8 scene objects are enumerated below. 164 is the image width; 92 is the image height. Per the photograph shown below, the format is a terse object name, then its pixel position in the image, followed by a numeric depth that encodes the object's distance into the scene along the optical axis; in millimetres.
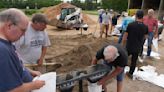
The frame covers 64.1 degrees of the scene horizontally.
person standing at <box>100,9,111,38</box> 7167
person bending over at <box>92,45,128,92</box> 1903
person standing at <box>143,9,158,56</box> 4050
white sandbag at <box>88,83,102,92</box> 1949
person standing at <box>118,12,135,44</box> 4459
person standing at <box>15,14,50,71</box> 1806
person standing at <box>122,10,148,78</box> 3029
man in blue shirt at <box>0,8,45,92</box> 865
